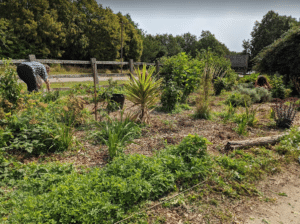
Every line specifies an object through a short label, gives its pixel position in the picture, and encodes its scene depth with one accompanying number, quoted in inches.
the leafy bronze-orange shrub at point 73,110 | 160.4
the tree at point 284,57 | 413.7
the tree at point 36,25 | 714.8
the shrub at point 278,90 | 356.4
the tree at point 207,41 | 2272.4
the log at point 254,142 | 148.0
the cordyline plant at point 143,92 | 185.5
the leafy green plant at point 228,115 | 220.5
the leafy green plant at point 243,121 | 179.9
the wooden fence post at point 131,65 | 410.2
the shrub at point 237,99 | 289.6
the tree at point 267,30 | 1565.0
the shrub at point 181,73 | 280.1
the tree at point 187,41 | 2630.4
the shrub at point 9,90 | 143.3
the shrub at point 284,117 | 200.7
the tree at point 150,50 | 1465.6
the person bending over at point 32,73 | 226.4
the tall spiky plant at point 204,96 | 222.4
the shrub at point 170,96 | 246.1
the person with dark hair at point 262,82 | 384.0
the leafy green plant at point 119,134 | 126.4
